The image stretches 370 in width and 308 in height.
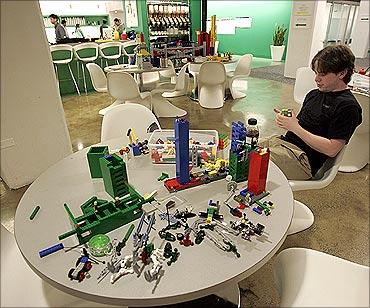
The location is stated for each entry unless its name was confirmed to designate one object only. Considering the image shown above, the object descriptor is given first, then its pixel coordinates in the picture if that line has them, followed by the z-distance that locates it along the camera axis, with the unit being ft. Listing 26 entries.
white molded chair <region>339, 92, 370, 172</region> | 4.26
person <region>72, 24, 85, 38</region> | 15.02
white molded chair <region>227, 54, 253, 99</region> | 10.84
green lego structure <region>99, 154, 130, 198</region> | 2.37
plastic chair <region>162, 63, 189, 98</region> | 9.33
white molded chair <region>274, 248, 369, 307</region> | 2.10
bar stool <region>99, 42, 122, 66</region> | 12.68
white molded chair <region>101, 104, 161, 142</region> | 4.32
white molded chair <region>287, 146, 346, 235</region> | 3.47
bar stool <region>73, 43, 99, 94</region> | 12.00
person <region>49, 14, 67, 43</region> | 11.50
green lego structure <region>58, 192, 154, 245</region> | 1.95
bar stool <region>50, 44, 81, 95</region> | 11.23
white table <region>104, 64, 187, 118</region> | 9.78
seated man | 3.31
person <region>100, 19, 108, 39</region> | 14.54
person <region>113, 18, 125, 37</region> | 14.57
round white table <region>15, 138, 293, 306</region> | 1.65
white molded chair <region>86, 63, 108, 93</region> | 9.30
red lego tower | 2.30
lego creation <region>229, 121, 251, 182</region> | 2.50
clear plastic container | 3.00
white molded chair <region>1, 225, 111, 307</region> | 2.03
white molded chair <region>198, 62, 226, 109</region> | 9.87
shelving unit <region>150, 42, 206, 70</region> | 9.55
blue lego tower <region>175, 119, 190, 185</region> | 2.34
